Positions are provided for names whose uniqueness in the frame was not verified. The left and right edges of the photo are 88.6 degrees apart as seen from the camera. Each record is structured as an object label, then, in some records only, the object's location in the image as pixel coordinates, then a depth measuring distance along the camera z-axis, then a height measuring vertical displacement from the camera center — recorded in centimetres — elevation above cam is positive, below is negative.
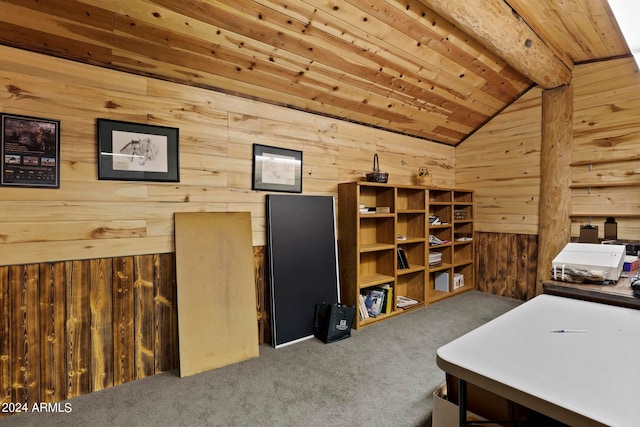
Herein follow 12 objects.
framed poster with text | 190 +37
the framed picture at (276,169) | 286 +38
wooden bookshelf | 323 -35
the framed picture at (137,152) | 219 +42
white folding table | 77 -46
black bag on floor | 286 -100
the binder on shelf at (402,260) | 371 -58
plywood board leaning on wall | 238 -61
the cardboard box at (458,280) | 441 -98
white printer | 175 -31
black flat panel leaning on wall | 283 -47
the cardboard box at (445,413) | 116 -73
